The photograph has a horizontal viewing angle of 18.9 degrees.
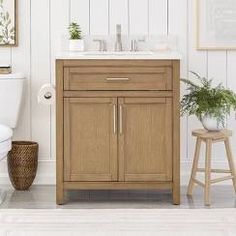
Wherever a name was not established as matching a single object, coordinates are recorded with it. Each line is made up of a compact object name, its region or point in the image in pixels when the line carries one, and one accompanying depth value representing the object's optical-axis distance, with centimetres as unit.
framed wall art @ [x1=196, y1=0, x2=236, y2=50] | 472
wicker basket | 465
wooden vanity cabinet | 423
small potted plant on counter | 468
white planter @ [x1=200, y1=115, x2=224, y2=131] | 439
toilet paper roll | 459
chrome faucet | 468
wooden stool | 433
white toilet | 458
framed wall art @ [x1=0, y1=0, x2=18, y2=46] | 475
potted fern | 438
